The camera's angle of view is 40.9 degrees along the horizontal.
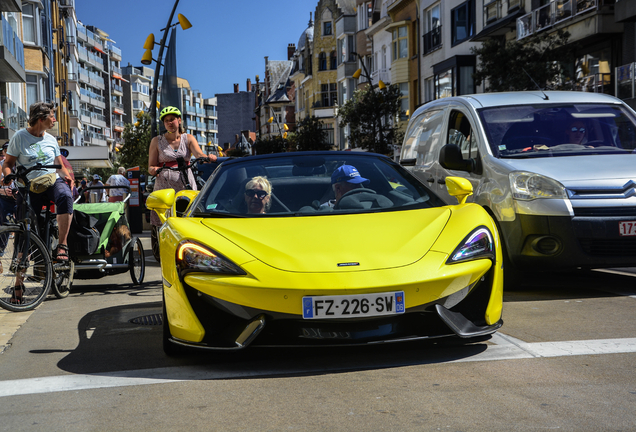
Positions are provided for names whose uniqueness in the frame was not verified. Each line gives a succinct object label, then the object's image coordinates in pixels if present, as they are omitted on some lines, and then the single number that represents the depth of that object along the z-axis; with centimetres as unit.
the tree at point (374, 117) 4656
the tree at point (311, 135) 6831
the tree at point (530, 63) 2484
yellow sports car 444
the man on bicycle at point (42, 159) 812
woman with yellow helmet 925
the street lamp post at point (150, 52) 2306
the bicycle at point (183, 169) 915
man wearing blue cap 575
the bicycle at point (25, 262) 751
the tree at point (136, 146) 6762
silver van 697
